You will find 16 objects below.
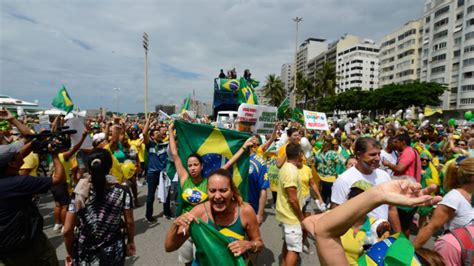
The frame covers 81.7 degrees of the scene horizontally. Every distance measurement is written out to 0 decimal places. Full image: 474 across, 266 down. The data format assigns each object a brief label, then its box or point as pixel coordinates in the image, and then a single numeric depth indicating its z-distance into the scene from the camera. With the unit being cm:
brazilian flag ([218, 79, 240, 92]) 1310
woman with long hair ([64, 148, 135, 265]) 248
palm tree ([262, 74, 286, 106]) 6532
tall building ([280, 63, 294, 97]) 17825
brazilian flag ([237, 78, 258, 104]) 658
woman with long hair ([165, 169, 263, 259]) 204
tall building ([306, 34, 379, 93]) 9956
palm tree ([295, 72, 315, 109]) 6359
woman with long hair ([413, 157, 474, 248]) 217
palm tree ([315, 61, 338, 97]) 6324
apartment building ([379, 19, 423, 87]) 6850
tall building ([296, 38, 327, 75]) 13300
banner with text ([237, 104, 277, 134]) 422
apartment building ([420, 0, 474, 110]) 5059
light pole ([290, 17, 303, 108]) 3453
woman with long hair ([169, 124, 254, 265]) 293
